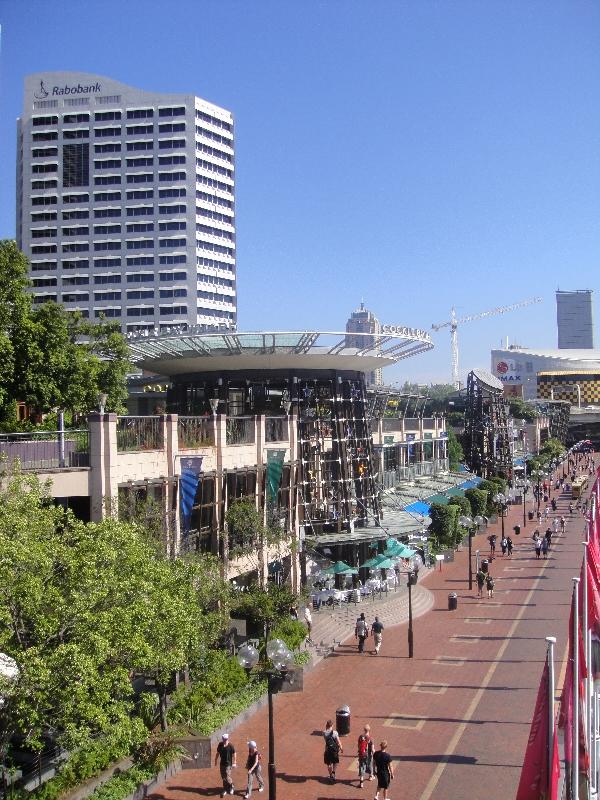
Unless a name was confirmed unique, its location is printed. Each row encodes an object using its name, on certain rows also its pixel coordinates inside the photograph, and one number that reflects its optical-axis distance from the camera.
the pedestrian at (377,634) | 29.97
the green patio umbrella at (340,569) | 38.44
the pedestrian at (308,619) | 31.61
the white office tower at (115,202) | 106.62
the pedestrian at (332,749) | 18.88
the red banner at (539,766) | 10.37
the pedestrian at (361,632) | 30.06
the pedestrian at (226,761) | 18.39
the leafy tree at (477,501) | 58.66
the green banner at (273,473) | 34.75
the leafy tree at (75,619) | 13.16
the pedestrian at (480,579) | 38.94
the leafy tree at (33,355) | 31.03
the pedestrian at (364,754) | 18.80
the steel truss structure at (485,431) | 82.12
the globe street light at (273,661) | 16.91
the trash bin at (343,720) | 21.53
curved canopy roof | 40.09
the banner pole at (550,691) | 10.41
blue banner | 27.50
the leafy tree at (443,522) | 49.78
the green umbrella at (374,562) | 37.71
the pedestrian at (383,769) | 17.44
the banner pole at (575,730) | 10.92
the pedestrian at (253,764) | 18.20
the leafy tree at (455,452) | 89.50
